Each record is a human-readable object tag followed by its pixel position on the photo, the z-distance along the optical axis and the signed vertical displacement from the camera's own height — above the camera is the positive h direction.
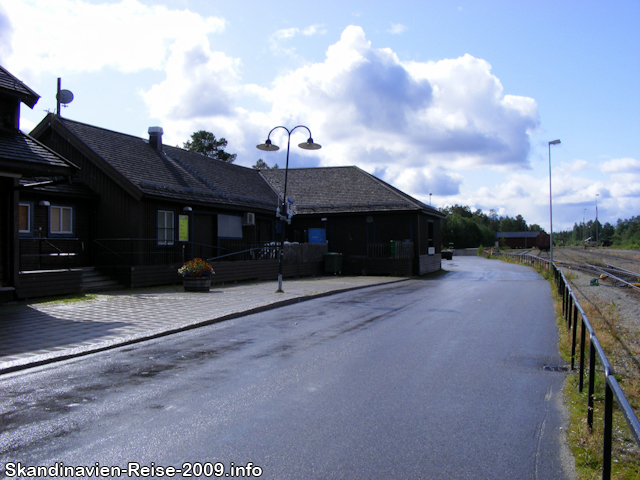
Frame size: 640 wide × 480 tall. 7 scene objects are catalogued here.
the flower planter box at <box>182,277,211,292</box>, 16.66 -1.18
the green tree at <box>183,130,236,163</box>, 61.34 +12.32
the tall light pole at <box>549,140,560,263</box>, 36.94 +2.33
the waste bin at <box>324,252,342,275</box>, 27.66 -0.80
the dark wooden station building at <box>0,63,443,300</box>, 13.40 +1.35
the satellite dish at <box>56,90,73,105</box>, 23.62 +7.01
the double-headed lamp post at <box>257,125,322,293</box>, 16.84 +3.32
